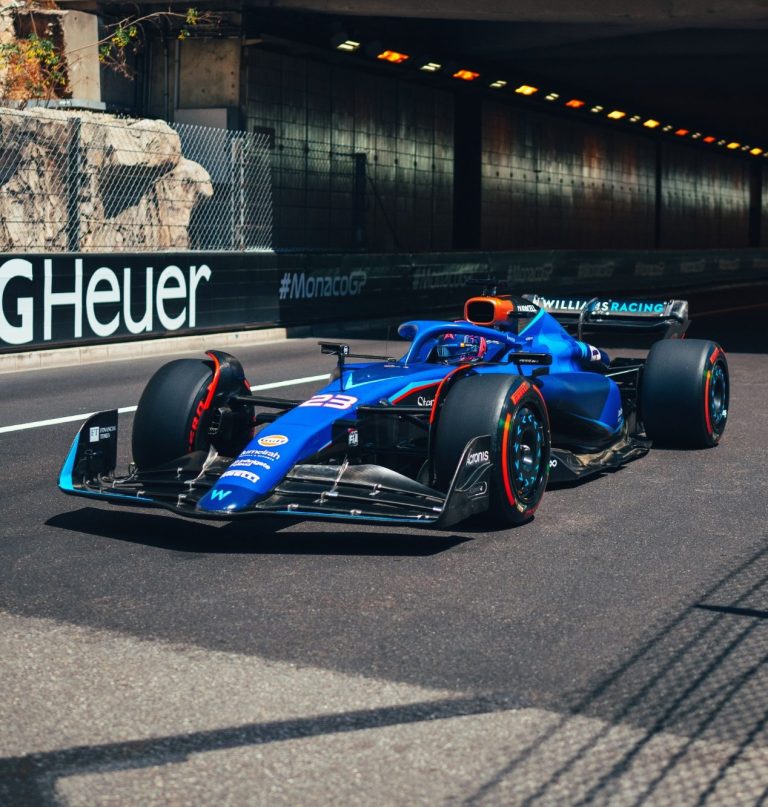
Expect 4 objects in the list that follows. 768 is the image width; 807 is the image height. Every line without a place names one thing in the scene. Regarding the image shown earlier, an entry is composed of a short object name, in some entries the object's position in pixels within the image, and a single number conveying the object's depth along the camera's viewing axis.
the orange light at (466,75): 28.38
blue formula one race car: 5.84
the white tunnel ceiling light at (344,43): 24.39
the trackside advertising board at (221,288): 14.23
